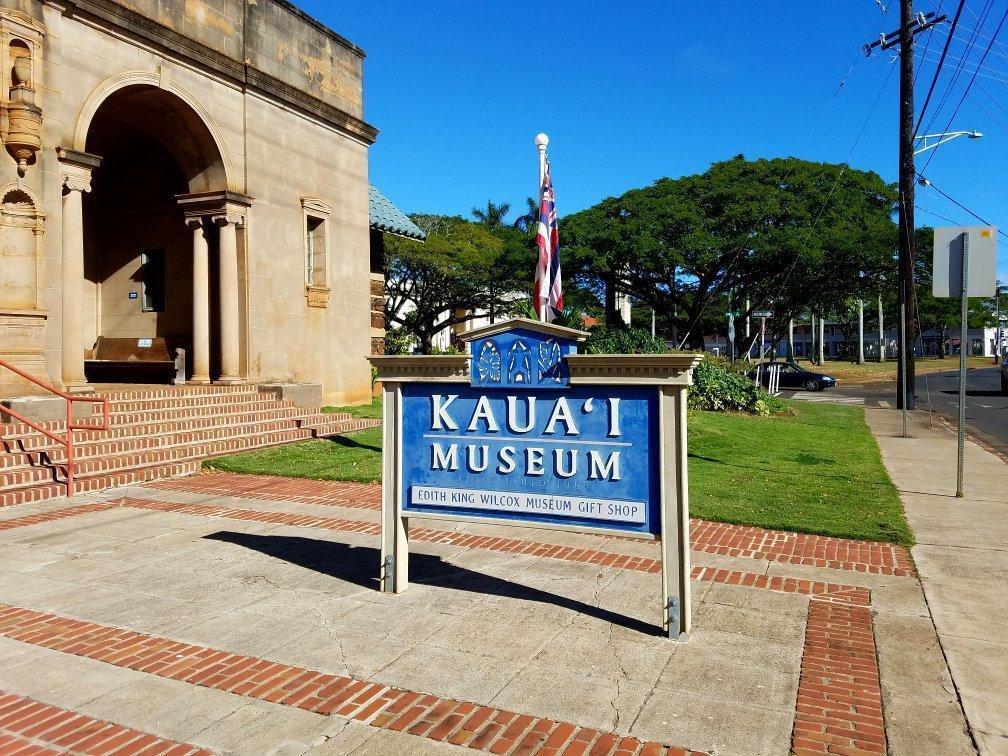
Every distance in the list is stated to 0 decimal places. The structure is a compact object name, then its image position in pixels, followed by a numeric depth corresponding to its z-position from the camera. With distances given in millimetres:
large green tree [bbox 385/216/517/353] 39625
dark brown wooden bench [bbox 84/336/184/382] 16328
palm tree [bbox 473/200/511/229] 57706
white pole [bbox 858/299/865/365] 72188
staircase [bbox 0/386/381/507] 9508
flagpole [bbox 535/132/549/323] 9977
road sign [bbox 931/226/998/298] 9273
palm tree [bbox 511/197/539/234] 56094
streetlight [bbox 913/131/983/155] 21752
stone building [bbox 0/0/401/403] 11109
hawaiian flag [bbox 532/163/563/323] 9156
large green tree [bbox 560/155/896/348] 31547
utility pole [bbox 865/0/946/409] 22375
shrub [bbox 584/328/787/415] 20266
